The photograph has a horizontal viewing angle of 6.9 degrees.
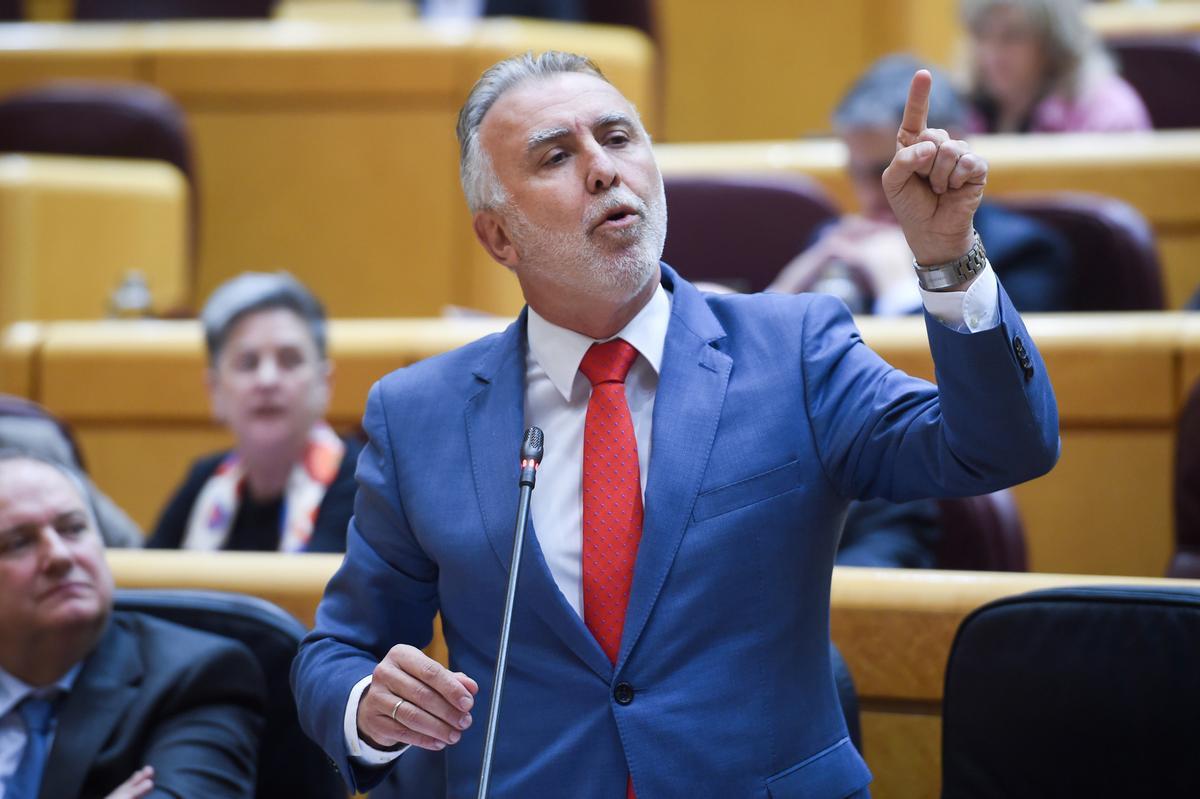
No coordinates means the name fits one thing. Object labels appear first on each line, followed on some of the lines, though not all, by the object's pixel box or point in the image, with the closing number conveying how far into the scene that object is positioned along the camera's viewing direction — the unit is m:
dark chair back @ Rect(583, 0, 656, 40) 17.72
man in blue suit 9.73
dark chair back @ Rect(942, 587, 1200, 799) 9.94
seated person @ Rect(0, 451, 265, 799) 10.25
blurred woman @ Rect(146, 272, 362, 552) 11.31
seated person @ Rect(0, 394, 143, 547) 11.12
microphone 9.60
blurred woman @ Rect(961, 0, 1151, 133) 13.70
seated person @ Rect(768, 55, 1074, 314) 11.44
